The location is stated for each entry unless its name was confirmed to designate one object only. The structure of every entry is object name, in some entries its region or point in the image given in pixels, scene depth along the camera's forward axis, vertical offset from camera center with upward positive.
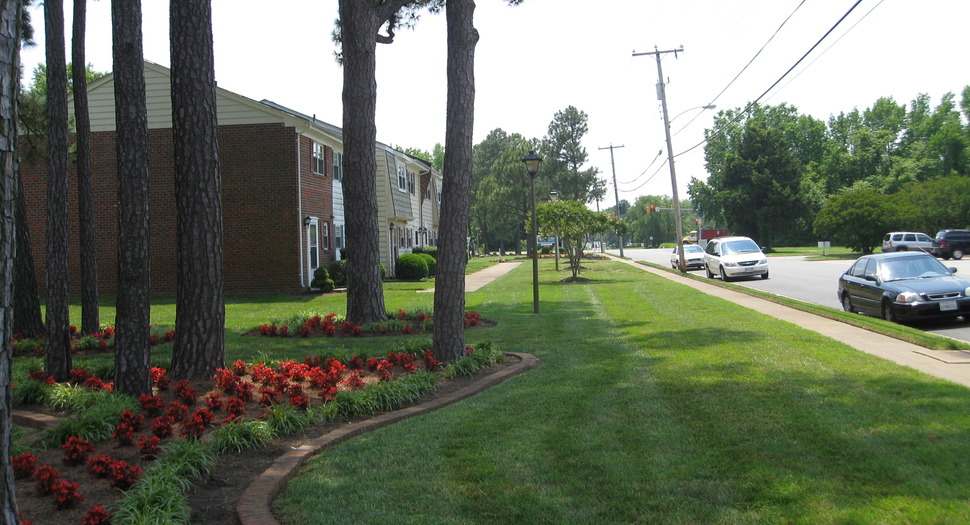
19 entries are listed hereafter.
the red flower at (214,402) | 6.26 -1.24
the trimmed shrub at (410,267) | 30.23 -0.49
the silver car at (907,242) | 40.41 -0.09
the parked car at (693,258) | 38.53 -0.61
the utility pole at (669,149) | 32.28 +4.49
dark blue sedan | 12.47 -0.89
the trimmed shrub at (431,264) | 33.72 -0.44
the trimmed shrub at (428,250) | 36.94 +0.26
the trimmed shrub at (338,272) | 25.27 -0.51
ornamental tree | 27.84 +1.13
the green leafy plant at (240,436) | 5.49 -1.37
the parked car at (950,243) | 38.69 -0.21
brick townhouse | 22.22 +2.15
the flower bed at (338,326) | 12.57 -1.25
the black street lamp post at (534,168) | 15.78 +1.88
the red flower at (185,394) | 6.60 -1.22
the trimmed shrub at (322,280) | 23.52 -0.73
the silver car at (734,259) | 26.84 -0.51
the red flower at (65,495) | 4.16 -1.34
